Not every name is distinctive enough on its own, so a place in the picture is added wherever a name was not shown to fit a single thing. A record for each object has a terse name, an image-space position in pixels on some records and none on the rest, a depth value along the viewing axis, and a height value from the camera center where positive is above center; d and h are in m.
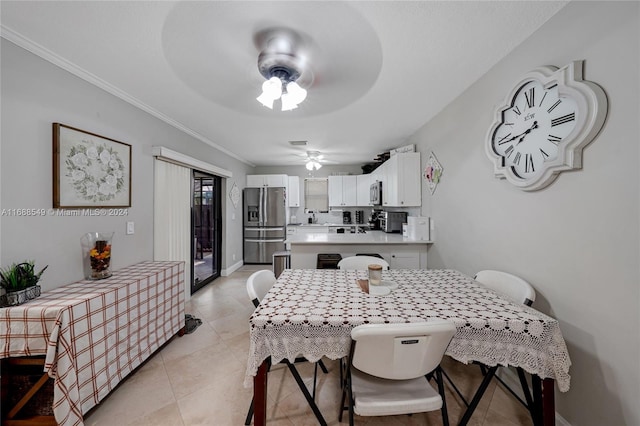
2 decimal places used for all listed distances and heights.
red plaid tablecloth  1.32 -0.76
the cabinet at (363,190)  5.69 +0.55
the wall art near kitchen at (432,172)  2.90 +0.51
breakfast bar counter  3.21 -0.50
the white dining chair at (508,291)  1.32 -0.53
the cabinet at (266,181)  5.80 +0.77
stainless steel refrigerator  5.60 -0.22
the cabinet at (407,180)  3.48 +0.48
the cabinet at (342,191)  5.91 +0.53
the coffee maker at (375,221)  4.88 -0.17
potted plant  1.37 -0.41
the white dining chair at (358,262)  2.41 -0.50
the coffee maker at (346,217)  6.34 -0.12
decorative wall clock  1.22 +0.52
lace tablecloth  1.16 -0.59
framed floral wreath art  1.74 +0.36
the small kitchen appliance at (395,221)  4.01 -0.15
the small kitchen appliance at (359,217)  6.09 -0.12
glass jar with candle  1.65 -0.43
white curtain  2.79 -0.01
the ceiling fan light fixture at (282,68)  1.50 +0.97
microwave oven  4.52 +0.37
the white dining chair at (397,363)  1.04 -0.71
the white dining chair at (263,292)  1.32 -0.56
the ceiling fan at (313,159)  4.60 +1.07
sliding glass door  4.26 -0.27
